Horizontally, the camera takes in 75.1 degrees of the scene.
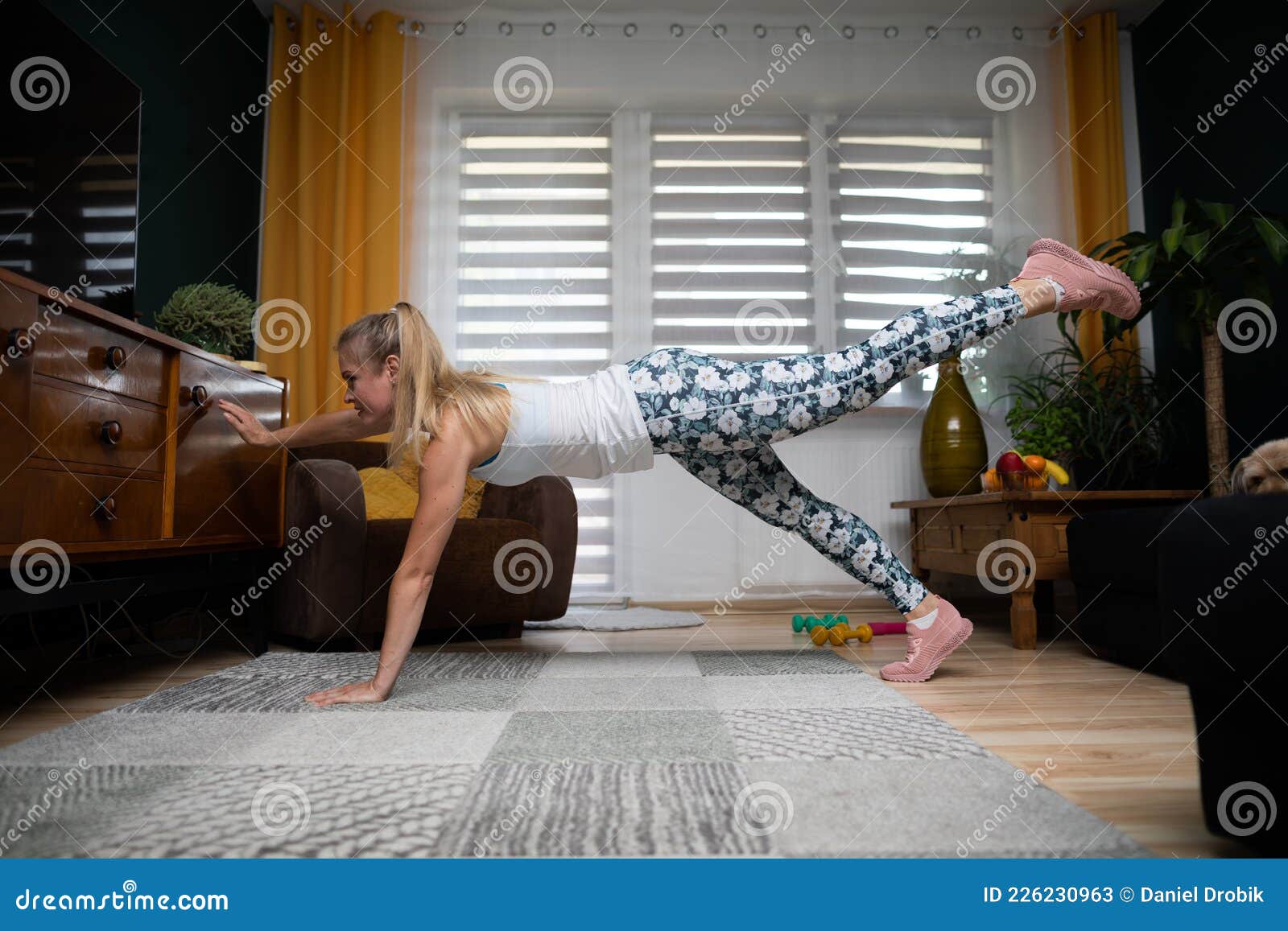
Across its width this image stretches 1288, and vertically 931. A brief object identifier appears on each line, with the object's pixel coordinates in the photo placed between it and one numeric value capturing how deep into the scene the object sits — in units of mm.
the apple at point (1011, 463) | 2660
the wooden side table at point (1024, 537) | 2461
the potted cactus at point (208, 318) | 2279
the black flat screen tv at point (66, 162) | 1738
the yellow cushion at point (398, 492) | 2639
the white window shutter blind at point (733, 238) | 3877
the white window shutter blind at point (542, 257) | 3834
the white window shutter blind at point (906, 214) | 3895
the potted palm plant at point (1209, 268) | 2623
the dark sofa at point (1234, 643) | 802
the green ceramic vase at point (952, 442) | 3420
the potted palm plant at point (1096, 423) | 3207
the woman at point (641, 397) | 1692
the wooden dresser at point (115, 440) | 1405
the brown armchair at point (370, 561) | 2238
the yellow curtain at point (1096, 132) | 3848
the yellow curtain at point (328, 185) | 3701
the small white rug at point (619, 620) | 3035
